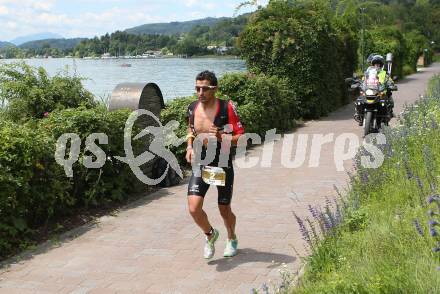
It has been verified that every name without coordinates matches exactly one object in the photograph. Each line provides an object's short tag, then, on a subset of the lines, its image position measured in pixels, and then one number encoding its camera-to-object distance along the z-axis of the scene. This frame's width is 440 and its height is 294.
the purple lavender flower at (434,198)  3.46
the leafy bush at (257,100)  13.16
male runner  5.26
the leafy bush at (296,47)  16.58
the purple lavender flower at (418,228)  3.89
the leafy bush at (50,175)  5.96
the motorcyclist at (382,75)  12.45
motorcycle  12.40
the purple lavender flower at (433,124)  7.59
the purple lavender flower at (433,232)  3.38
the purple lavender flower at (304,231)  4.72
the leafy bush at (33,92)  10.38
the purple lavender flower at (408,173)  5.37
